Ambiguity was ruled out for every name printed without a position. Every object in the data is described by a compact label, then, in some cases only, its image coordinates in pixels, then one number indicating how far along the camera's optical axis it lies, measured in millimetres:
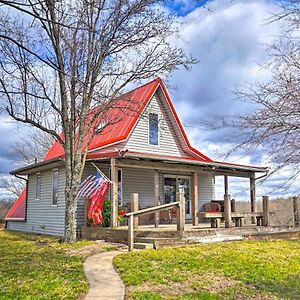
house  15695
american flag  14195
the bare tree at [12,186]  40656
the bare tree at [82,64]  12875
